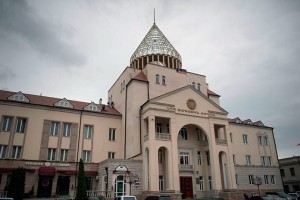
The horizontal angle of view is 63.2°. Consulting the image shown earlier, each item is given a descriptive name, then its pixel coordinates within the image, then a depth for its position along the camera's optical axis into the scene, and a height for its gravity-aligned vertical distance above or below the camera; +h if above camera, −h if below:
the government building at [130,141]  29.19 +5.37
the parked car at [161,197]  20.25 -1.12
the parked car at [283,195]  31.49 -1.79
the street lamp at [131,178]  28.55 +0.61
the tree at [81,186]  21.57 -0.17
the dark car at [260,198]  27.74 -1.73
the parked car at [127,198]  20.42 -1.15
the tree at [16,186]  20.58 -0.10
